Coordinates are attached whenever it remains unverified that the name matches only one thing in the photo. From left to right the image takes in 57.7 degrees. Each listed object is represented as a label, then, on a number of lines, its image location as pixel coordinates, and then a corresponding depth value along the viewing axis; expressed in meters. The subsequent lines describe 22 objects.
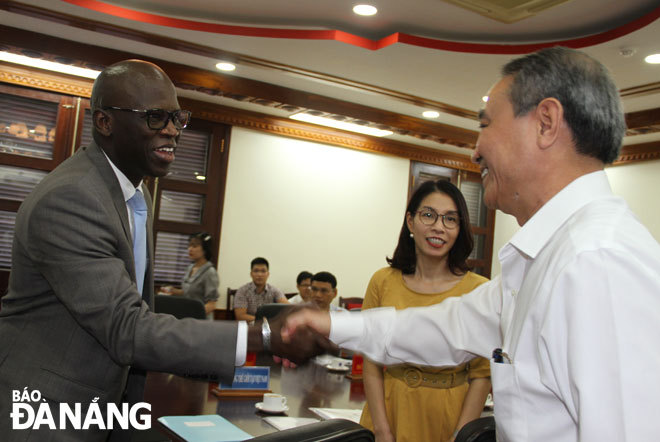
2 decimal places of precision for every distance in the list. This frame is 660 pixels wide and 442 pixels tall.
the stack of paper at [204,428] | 1.91
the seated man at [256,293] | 6.24
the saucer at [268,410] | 2.26
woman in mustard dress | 2.17
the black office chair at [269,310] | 3.69
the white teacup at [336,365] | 3.26
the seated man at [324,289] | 5.04
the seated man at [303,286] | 6.18
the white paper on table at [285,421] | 2.12
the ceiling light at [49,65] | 5.67
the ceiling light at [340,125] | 7.22
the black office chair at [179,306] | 3.63
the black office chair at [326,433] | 1.02
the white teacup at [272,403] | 2.26
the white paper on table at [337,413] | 2.31
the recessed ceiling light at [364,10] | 4.18
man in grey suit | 1.47
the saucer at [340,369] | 3.25
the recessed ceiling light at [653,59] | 4.50
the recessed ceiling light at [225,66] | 5.37
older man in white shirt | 0.87
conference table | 2.22
